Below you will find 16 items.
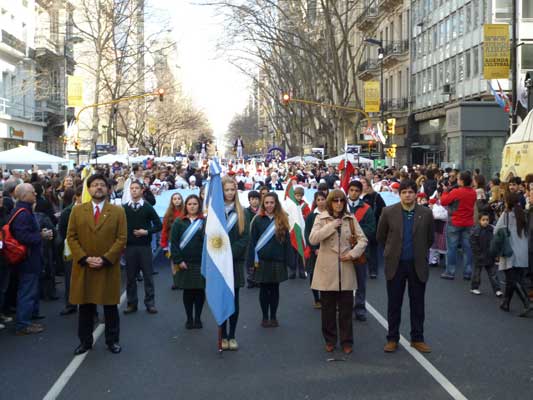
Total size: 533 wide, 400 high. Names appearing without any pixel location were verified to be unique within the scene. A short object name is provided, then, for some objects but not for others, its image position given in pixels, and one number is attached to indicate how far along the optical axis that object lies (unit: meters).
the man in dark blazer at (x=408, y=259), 7.70
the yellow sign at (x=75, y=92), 32.31
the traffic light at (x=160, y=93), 34.44
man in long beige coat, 7.59
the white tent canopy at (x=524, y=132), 18.09
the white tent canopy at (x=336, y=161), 36.69
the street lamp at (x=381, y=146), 39.17
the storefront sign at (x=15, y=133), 43.12
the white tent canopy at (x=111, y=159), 40.41
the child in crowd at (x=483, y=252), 10.97
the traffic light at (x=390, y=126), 38.25
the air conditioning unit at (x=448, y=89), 43.41
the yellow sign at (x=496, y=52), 22.20
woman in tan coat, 7.56
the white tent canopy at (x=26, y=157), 24.92
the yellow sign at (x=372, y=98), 34.47
